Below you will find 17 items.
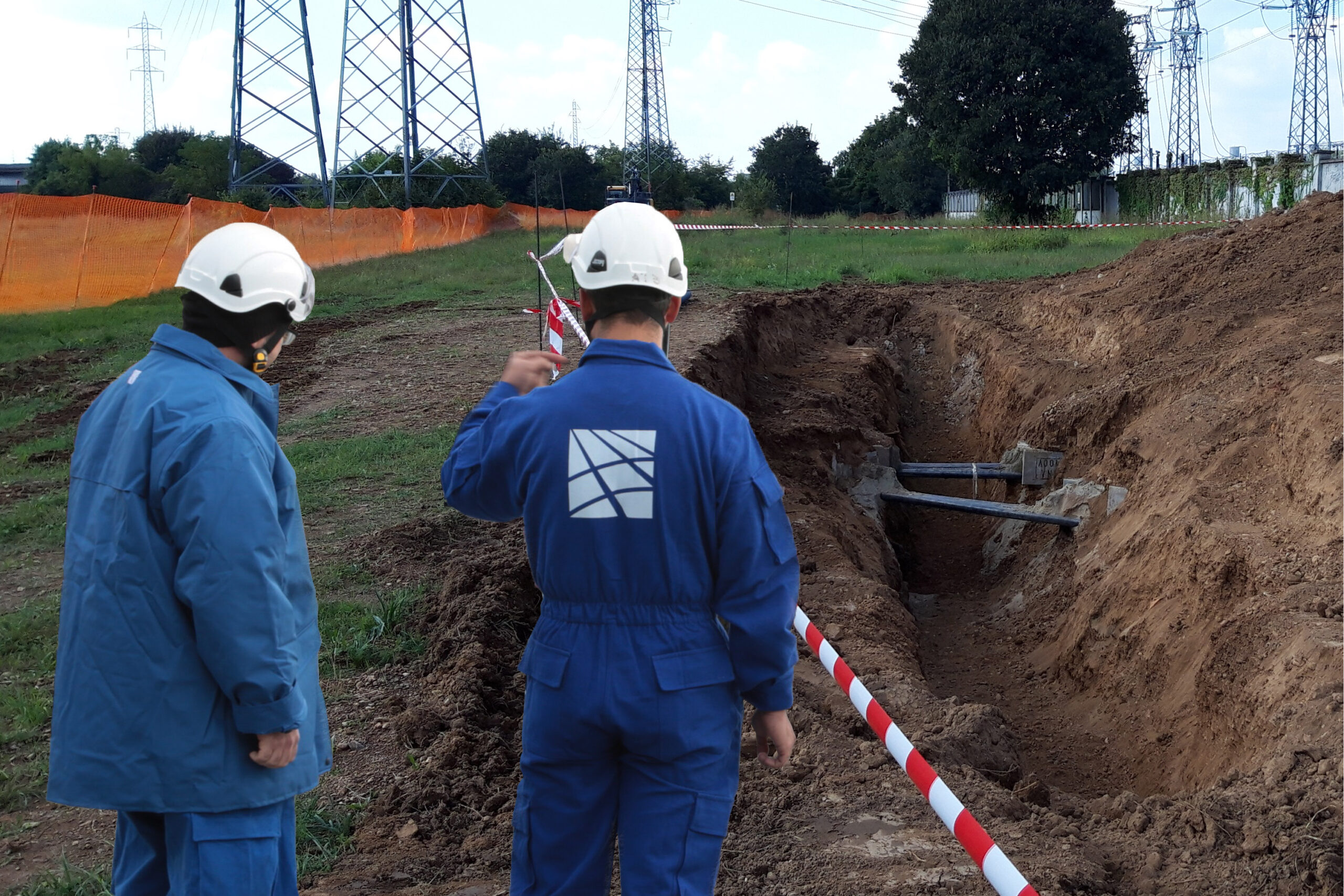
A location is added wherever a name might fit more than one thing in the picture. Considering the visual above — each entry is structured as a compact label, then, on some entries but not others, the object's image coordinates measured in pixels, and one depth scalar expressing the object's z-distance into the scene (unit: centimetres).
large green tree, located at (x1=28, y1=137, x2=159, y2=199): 5381
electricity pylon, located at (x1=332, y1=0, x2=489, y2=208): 3566
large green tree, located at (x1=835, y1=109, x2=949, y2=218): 5669
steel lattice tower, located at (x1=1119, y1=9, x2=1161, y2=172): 3722
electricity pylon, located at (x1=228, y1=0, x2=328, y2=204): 3189
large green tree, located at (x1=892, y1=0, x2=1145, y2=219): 3544
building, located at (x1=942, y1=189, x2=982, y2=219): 5169
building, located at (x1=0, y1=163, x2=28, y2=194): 6891
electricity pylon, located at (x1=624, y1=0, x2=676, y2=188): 5306
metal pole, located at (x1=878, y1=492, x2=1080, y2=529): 888
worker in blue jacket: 222
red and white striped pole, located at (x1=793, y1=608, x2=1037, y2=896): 279
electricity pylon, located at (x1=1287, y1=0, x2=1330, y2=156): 4281
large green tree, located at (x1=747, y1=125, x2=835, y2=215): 6481
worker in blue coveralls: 229
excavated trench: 383
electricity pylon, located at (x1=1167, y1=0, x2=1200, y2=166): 5481
